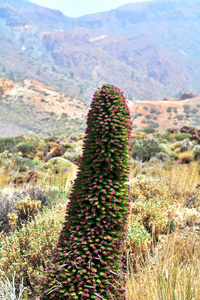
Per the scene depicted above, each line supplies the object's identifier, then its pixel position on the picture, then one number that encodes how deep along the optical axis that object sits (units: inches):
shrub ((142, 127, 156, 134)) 1080.2
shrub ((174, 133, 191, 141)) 733.3
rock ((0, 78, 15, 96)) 3070.9
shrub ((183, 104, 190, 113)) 3078.2
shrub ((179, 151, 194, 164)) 510.7
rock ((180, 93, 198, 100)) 3543.6
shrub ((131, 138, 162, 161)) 537.6
